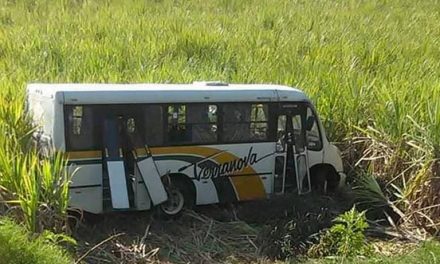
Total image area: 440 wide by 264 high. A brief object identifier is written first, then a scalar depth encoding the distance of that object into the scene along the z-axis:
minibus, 8.67
